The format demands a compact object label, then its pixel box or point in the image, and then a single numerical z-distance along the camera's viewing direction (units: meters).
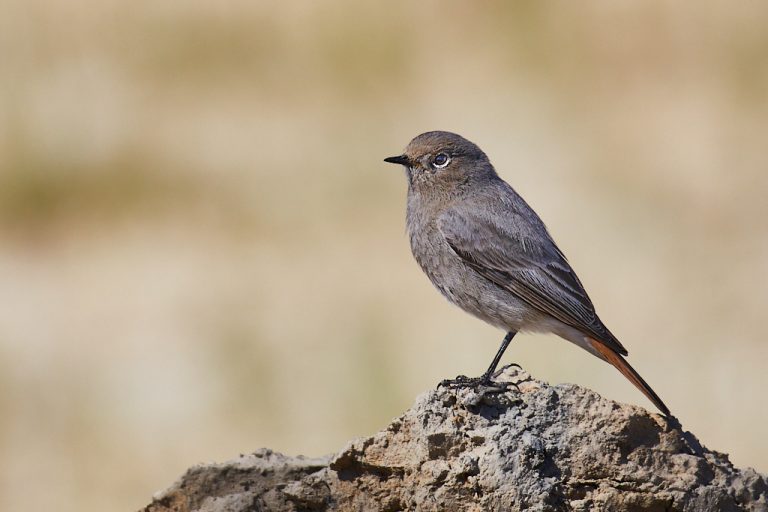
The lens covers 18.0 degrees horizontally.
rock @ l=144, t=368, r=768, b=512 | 9.36
